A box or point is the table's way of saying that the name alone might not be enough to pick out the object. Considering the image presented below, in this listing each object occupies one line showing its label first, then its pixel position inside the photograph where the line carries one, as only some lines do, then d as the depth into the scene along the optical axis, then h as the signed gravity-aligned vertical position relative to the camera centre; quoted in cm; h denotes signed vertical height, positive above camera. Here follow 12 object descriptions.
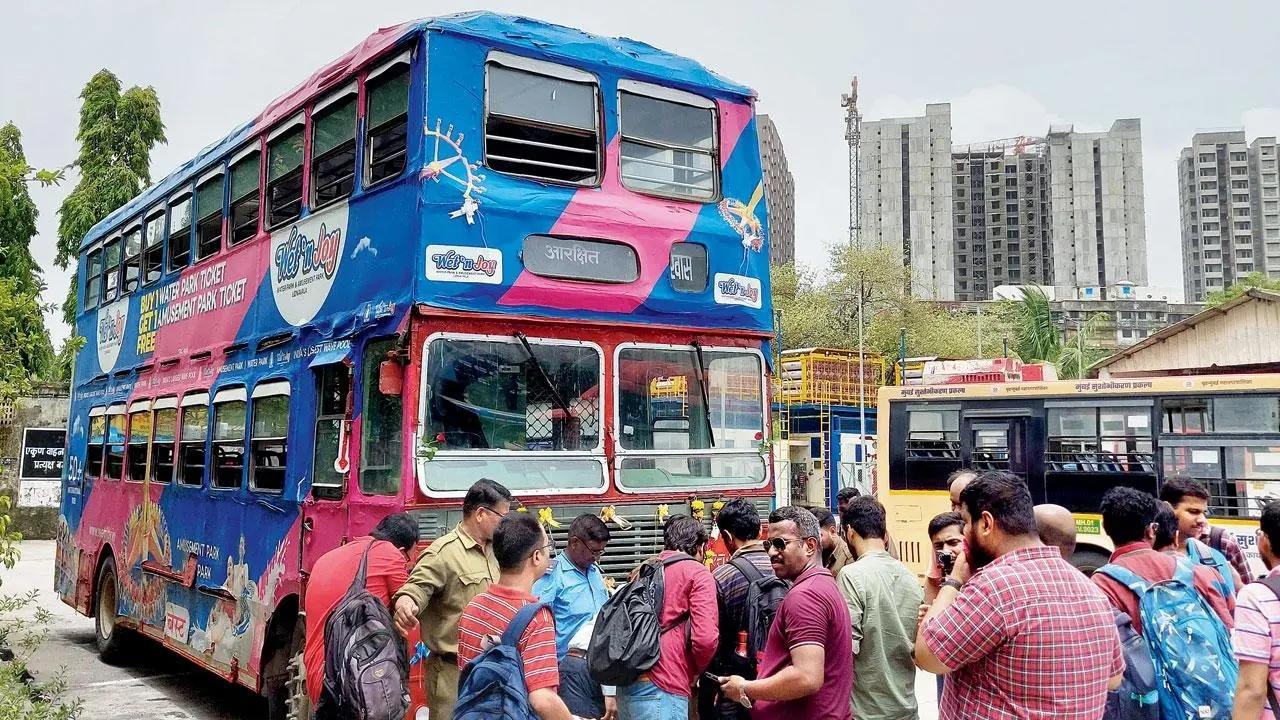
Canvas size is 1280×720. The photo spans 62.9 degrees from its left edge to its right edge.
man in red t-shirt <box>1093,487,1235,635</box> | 421 -41
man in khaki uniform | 488 -62
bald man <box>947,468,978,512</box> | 529 -14
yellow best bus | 1190 +16
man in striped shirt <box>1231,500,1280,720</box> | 367 -67
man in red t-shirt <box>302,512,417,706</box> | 466 -58
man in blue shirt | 504 -66
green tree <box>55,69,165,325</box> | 3080 +876
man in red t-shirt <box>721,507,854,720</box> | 387 -77
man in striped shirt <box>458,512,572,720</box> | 359 -59
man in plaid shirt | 314 -54
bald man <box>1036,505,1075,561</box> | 401 -28
